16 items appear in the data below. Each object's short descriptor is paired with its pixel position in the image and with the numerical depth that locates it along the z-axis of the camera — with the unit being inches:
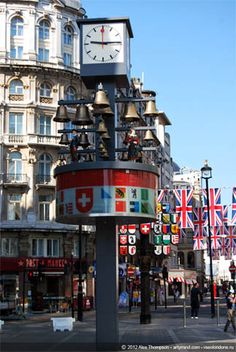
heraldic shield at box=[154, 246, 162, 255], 2122.4
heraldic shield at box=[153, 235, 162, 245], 1991.9
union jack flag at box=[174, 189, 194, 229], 1670.8
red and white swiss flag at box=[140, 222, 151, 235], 1275.1
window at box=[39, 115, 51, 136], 2400.3
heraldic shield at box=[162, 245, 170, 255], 2138.9
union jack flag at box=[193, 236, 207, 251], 1766.2
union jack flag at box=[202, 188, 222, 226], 1661.8
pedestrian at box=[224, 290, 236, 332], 1038.4
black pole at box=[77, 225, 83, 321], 1423.5
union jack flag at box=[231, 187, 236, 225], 1618.7
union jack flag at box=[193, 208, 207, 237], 1737.2
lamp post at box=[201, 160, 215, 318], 1588.3
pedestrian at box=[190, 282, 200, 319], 1445.3
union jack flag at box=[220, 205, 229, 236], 1698.6
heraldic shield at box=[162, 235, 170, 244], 1989.3
